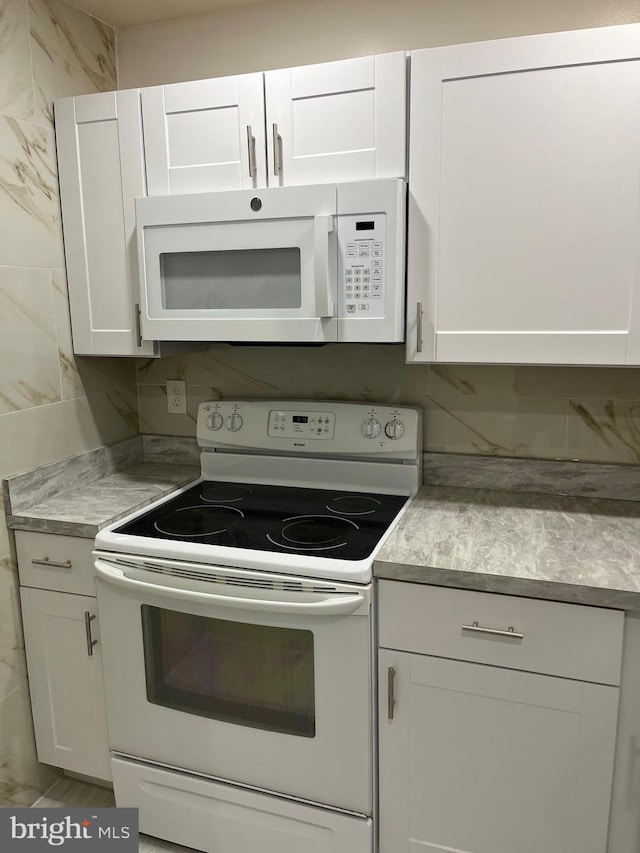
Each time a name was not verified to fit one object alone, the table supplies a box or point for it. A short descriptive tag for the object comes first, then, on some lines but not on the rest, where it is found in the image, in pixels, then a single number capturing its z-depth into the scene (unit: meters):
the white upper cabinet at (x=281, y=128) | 1.53
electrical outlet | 2.22
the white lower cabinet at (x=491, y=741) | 1.33
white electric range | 1.45
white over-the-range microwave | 1.54
